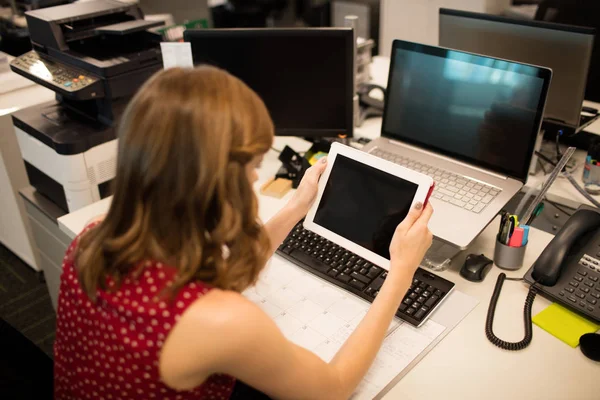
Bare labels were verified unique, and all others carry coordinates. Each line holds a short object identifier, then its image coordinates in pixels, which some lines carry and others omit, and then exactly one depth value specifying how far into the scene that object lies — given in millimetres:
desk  995
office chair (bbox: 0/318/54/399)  960
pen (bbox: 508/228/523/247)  1260
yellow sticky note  1101
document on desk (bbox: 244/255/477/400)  1046
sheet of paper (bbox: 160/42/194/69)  1611
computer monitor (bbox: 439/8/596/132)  1481
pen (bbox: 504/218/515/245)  1266
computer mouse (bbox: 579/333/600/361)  1048
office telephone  1136
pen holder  1275
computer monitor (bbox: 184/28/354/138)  1552
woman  770
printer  1733
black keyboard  1157
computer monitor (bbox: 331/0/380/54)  4000
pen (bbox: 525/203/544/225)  1325
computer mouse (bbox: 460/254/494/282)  1264
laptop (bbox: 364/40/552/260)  1308
